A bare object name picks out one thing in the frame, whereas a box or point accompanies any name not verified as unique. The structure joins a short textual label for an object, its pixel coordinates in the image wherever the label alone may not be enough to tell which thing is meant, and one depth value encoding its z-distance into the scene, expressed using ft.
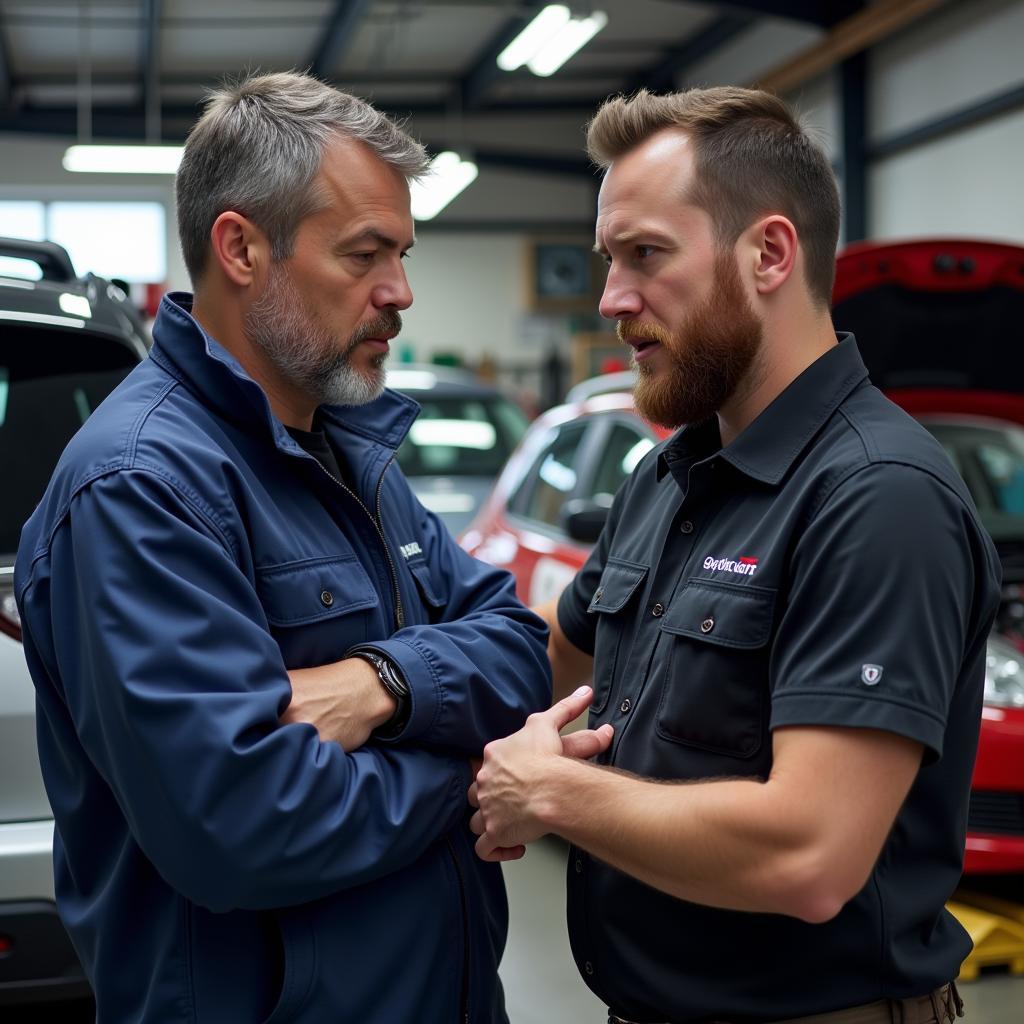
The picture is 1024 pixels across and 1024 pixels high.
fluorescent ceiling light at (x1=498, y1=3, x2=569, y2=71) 29.60
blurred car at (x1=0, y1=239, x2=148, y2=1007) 7.84
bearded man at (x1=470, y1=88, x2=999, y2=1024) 4.53
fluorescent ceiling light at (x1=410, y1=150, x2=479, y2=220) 41.63
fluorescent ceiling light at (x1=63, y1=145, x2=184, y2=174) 34.99
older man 4.66
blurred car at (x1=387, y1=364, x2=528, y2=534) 24.52
